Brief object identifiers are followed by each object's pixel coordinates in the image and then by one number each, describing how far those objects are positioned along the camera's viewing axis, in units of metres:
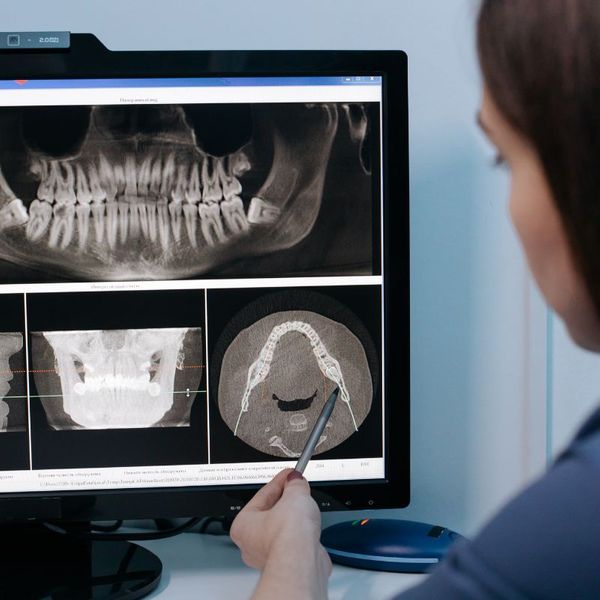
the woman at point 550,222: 0.68
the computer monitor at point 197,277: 0.96
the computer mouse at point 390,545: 0.99
